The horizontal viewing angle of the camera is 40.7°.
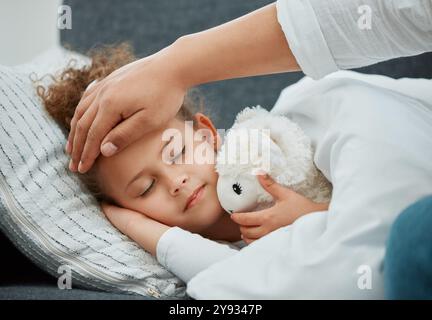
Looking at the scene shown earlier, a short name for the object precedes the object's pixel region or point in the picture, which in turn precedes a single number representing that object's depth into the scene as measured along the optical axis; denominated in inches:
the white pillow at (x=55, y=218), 31.4
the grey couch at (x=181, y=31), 53.9
